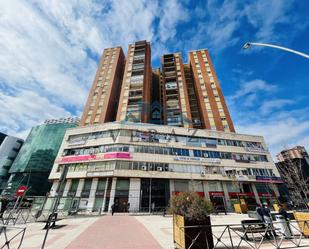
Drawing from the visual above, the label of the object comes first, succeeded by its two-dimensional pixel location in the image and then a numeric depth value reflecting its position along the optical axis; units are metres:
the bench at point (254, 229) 6.37
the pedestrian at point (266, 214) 7.41
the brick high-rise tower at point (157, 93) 38.66
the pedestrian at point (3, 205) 14.25
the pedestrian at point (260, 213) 7.68
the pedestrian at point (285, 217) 6.97
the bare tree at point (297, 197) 18.10
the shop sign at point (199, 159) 28.87
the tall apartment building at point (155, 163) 25.64
